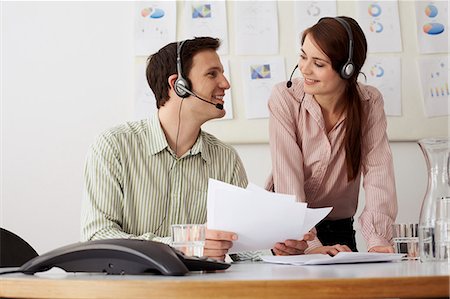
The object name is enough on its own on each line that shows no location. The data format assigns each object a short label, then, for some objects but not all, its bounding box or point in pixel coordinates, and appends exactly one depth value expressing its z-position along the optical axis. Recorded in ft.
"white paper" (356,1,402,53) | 11.02
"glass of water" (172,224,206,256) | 5.22
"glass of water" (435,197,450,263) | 5.24
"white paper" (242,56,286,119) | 10.71
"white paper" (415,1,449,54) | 11.06
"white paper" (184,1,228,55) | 10.74
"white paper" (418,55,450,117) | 11.01
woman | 8.32
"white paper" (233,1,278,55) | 10.77
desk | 3.27
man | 7.18
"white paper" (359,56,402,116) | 10.93
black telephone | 3.95
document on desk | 5.02
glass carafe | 5.52
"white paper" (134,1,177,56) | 10.68
